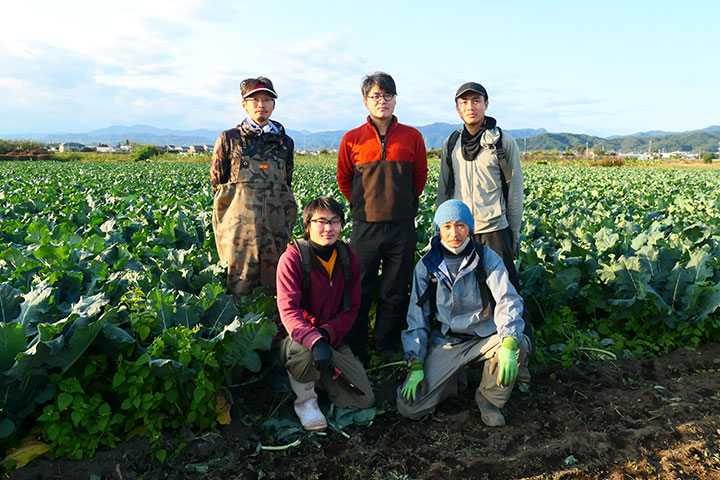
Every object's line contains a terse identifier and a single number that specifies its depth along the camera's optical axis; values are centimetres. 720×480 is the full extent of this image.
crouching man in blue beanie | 326
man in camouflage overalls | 398
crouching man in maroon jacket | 316
